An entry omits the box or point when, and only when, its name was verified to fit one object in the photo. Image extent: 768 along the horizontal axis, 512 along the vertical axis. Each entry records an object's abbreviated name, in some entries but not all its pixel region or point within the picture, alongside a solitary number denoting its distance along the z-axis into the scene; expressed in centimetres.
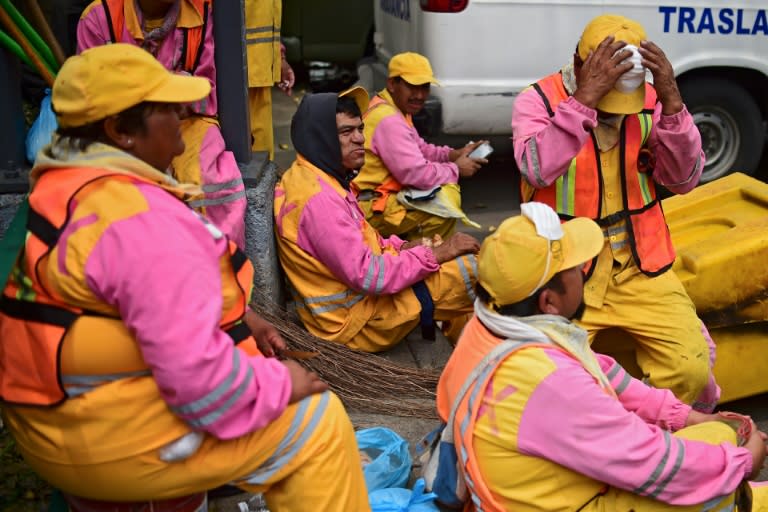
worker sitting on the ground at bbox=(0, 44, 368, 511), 223
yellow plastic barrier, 410
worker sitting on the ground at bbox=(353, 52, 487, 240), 540
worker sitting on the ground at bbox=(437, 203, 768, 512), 259
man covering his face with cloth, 373
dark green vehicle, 996
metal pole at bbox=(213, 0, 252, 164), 440
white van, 650
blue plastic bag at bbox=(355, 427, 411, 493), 341
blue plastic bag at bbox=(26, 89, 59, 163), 410
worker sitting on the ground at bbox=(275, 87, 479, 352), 417
